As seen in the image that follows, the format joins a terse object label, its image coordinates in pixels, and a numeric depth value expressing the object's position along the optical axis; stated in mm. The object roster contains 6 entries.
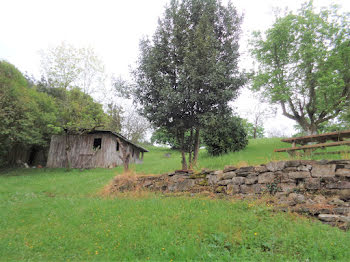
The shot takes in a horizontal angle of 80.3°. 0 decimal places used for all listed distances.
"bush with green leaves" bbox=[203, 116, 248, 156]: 15938
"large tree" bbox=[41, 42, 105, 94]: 20938
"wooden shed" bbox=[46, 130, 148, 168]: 21766
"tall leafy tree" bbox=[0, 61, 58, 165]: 17688
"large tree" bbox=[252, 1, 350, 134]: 15672
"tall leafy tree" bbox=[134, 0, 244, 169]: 10008
